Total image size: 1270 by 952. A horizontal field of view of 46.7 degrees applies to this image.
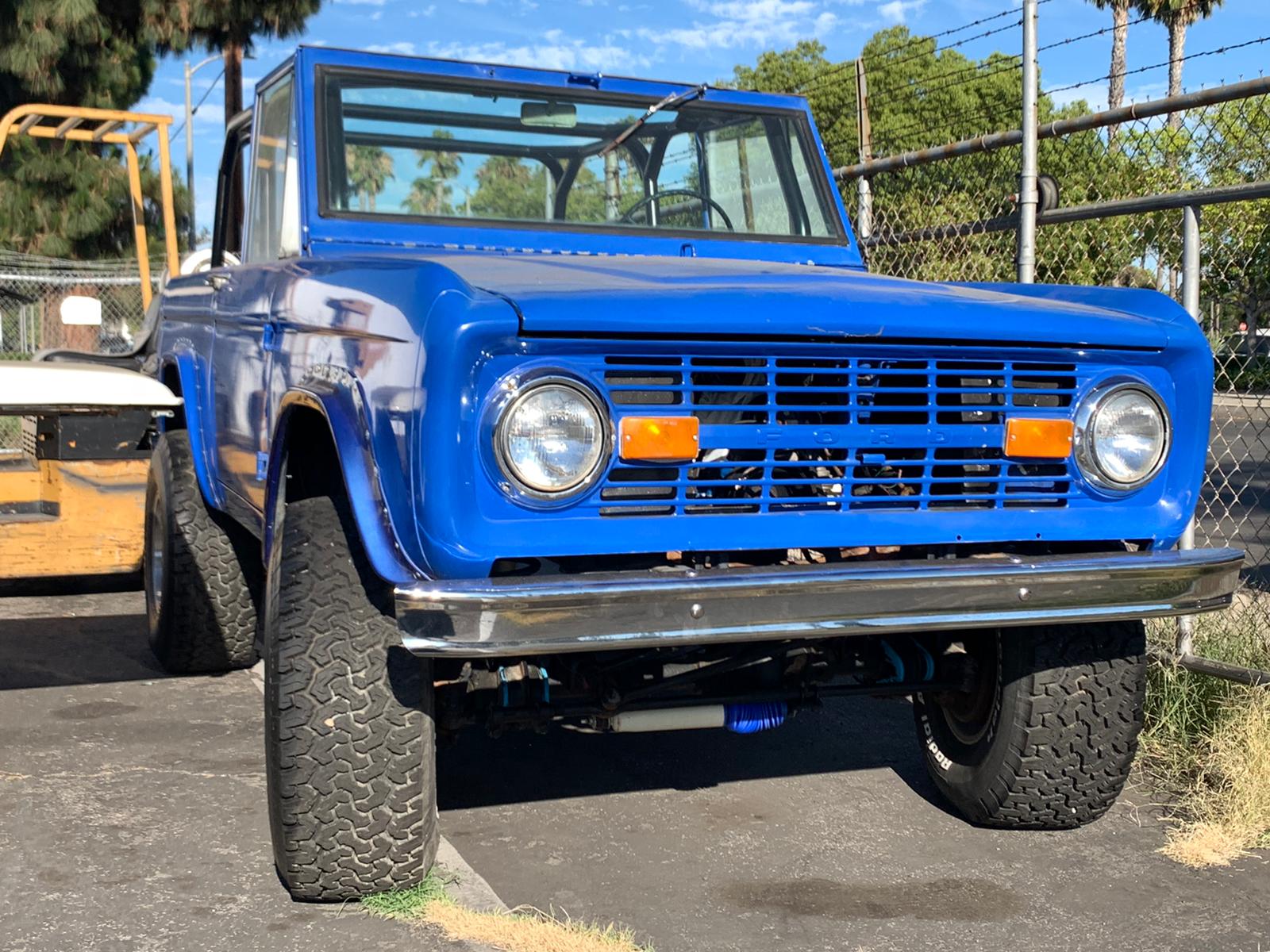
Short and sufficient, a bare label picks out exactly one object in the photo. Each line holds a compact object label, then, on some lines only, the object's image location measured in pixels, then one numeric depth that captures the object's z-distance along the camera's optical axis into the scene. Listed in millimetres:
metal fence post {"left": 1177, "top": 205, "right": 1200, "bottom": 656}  4676
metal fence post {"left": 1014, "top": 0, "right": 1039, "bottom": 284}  5094
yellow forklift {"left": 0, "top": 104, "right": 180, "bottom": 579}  6277
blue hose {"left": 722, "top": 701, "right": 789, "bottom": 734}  3607
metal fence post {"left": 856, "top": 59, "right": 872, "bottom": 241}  6168
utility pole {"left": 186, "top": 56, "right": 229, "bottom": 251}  32062
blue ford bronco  2877
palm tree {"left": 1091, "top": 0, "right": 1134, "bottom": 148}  35500
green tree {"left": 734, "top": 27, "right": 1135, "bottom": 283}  5867
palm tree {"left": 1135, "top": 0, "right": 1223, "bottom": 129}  34938
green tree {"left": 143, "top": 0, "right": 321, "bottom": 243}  18672
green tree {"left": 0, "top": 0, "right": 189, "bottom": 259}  17859
